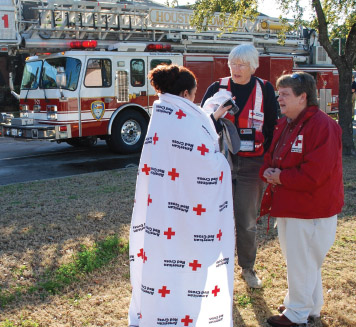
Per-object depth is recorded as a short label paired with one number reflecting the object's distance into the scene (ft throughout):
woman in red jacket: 10.22
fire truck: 34.19
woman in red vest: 12.67
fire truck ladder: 34.12
